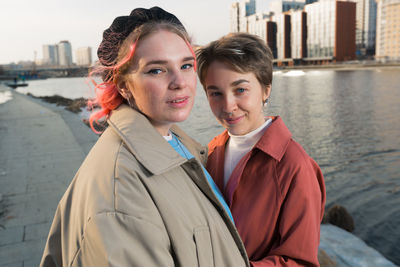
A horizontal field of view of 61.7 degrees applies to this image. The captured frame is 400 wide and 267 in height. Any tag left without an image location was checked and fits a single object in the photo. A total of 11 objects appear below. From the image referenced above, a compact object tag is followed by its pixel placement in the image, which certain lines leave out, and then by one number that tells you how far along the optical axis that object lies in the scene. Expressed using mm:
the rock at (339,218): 5410
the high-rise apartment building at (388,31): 89000
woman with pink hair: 956
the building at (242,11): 91619
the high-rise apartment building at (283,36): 99125
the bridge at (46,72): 111188
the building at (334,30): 88688
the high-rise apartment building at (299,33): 97625
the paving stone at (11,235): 3607
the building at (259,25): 97375
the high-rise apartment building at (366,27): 119294
